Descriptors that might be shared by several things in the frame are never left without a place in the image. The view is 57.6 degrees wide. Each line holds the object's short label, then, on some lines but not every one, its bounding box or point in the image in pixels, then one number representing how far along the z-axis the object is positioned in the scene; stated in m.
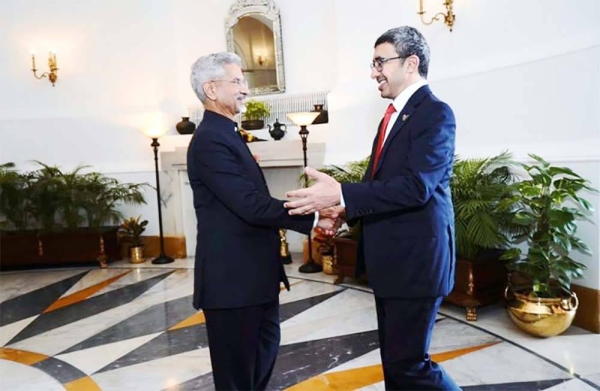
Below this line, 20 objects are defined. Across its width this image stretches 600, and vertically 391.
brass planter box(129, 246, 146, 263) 6.17
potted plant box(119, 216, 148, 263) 6.17
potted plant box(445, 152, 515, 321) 3.50
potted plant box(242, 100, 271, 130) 5.99
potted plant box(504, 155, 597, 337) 3.18
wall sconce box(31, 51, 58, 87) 6.32
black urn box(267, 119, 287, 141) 5.83
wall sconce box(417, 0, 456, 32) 4.18
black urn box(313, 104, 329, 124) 5.74
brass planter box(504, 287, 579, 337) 3.18
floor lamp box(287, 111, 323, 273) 5.06
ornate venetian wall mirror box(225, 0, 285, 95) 6.15
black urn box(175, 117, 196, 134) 6.18
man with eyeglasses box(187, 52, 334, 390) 1.89
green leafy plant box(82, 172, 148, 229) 5.91
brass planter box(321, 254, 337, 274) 5.19
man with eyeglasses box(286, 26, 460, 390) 1.80
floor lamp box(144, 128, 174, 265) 5.83
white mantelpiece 6.18
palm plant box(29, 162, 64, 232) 5.79
